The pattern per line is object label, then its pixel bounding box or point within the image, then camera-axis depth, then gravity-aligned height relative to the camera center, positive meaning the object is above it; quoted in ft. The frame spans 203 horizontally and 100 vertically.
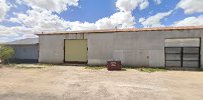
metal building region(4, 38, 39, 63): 31.87 -0.68
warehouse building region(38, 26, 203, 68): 22.47 +0.91
